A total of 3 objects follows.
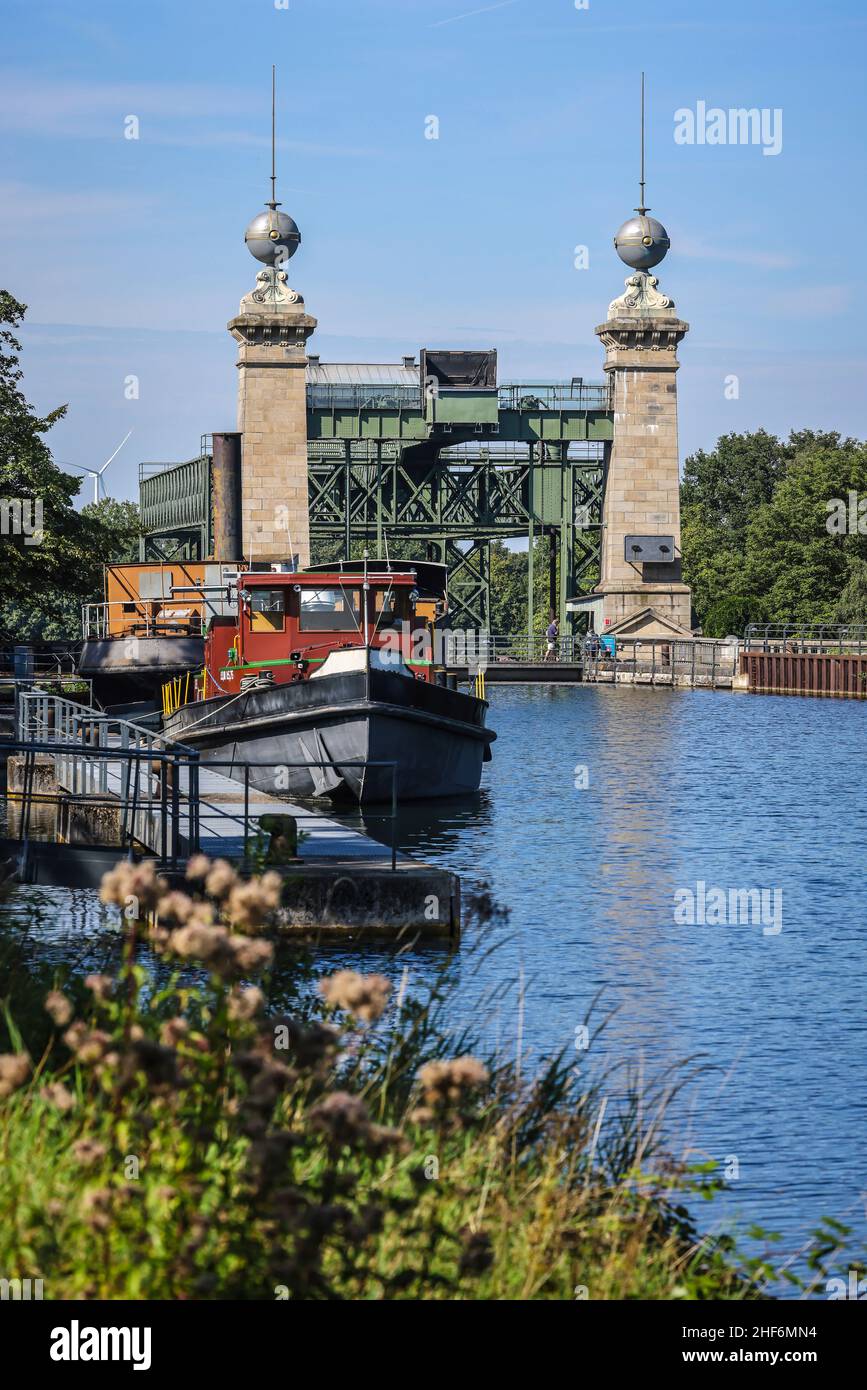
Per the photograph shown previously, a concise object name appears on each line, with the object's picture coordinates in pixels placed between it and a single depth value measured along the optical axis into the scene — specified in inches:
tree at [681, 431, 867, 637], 3816.4
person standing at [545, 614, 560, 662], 3203.7
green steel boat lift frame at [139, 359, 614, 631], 2982.3
